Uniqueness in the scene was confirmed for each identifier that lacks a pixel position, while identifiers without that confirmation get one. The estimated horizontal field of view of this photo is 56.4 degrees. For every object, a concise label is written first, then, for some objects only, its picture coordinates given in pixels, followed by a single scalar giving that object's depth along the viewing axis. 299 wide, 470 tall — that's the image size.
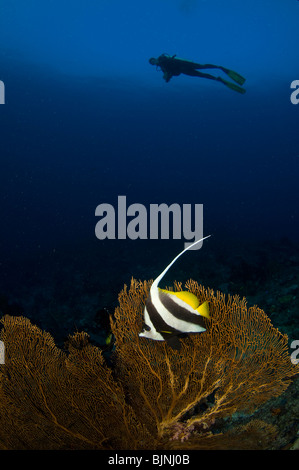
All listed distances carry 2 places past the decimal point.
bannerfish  2.19
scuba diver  12.29
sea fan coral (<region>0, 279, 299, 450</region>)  2.66
